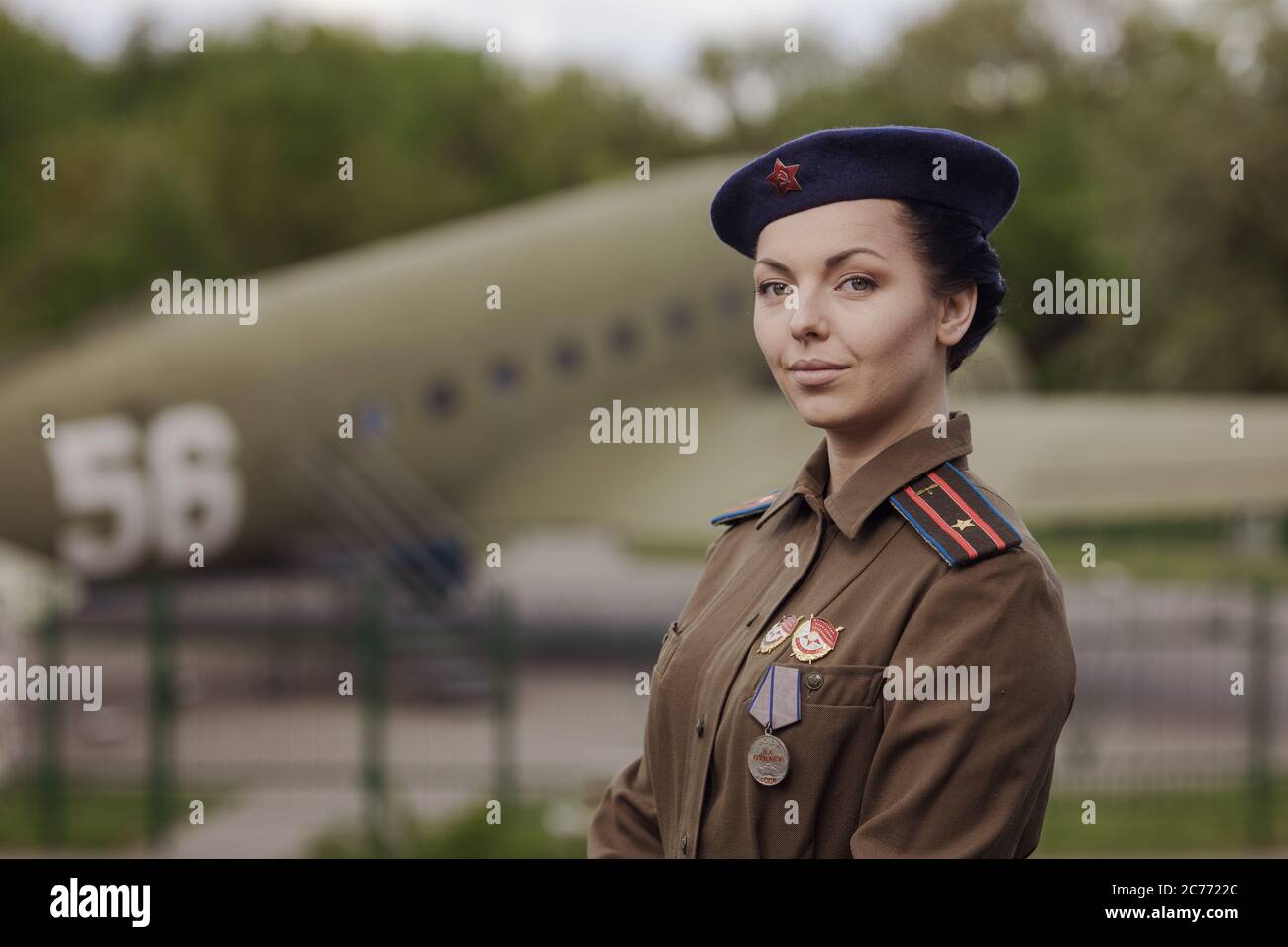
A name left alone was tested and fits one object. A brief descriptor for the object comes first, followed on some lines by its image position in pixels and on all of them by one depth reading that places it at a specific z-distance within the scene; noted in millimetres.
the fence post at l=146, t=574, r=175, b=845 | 10680
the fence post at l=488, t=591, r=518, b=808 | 11086
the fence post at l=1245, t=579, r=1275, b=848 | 10703
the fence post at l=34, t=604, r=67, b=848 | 10617
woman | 2344
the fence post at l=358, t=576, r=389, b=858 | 10633
